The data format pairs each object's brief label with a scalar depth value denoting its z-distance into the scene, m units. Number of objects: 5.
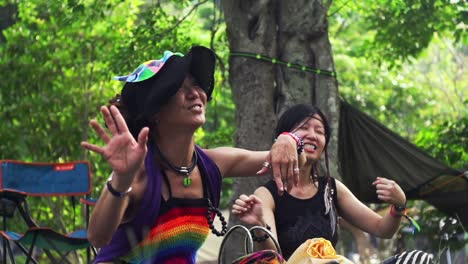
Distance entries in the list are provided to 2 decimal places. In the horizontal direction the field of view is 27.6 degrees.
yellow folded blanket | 2.84
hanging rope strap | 6.80
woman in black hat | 3.20
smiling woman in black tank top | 4.45
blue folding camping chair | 7.02
